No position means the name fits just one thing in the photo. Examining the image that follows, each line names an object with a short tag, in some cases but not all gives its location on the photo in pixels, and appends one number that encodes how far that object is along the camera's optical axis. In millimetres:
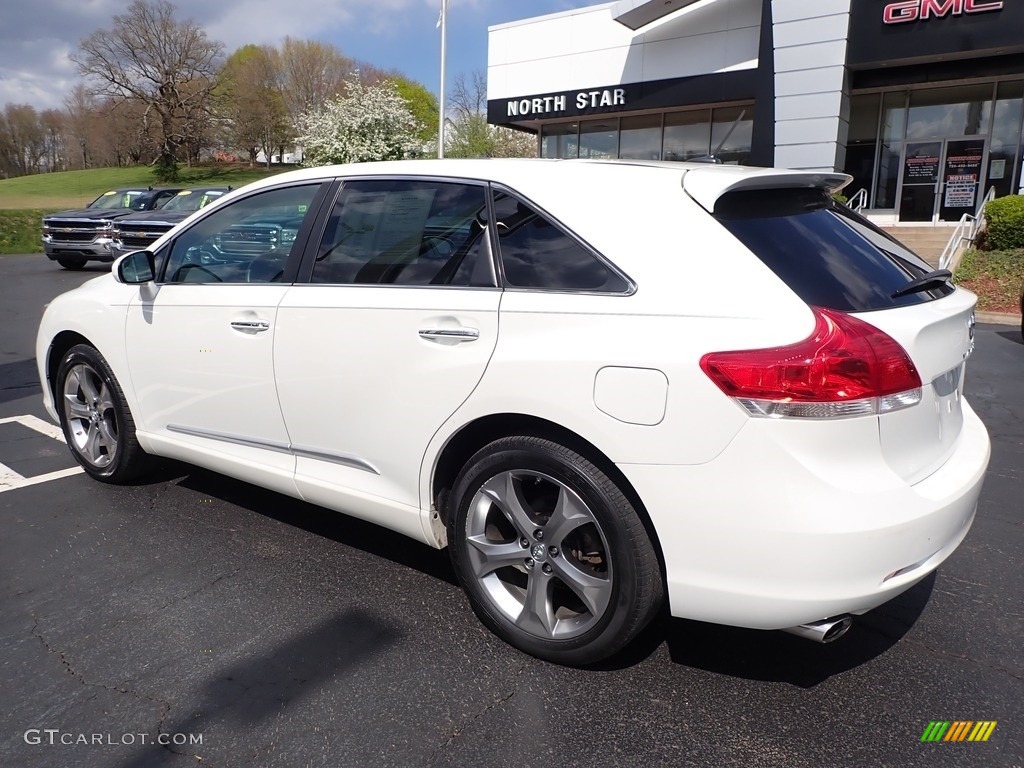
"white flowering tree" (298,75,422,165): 33594
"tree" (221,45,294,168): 70938
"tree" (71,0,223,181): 62812
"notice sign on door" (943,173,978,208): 18891
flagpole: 24255
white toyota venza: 2182
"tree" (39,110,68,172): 85938
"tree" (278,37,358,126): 75188
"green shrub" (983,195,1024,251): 14711
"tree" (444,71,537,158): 36938
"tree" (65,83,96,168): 76750
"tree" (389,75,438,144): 83775
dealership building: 17188
